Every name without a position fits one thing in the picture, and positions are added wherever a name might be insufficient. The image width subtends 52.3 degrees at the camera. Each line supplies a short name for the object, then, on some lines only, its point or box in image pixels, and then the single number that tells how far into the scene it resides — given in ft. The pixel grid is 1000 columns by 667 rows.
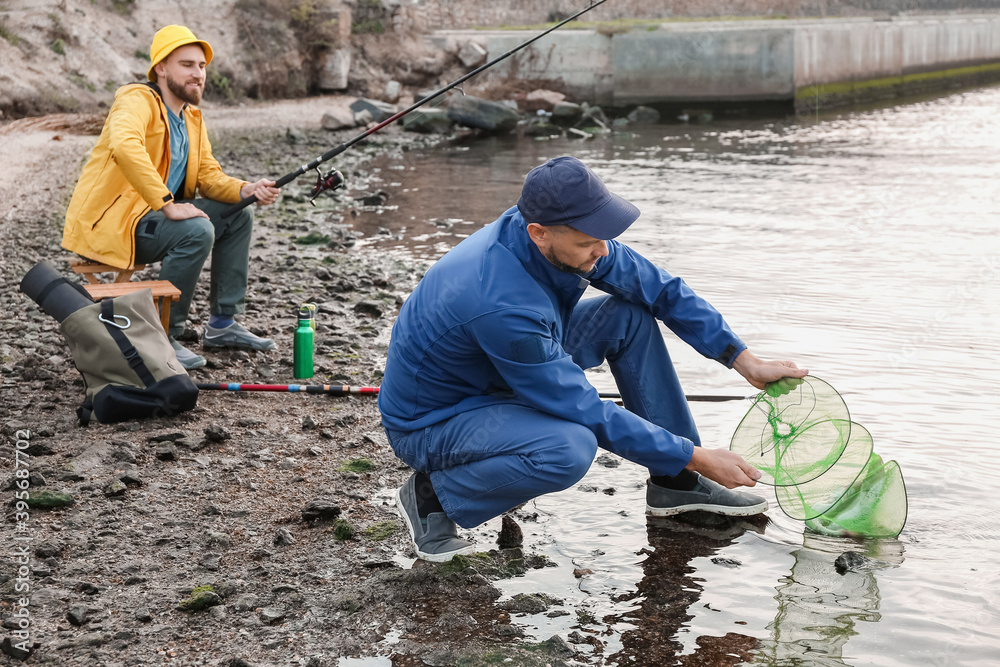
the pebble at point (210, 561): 10.60
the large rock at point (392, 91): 76.54
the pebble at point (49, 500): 11.68
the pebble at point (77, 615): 9.43
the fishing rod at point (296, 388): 15.40
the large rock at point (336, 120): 60.18
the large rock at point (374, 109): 63.93
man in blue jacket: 9.53
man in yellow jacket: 16.21
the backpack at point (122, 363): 14.05
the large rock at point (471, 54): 81.56
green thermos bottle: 16.52
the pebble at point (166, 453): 13.20
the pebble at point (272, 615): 9.70
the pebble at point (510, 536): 11.40
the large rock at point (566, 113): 68.03
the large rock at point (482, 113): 64.49
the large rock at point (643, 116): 71.82
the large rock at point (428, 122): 64.85
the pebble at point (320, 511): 11.75
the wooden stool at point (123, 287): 15.87
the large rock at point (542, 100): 73.10
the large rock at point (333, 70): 77.20
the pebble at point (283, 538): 11.19
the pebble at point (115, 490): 12.10
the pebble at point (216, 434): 13.82
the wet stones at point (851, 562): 10.66
